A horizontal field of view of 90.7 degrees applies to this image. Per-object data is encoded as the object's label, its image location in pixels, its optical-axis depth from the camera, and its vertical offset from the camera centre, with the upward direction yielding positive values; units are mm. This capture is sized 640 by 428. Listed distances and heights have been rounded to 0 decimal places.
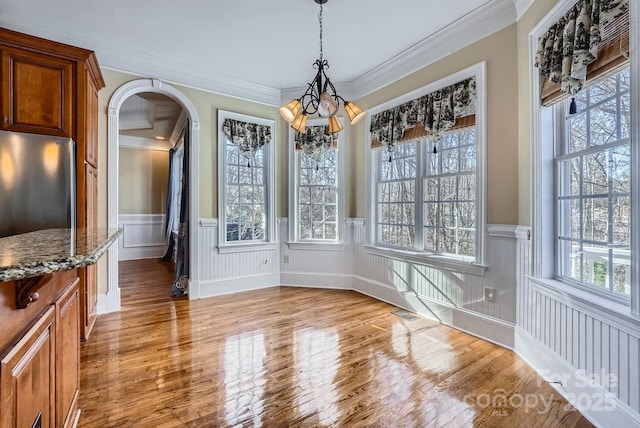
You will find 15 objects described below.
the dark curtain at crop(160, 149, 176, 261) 6652 +88
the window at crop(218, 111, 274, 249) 4172 +468
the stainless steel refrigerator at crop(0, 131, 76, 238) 2268 +239
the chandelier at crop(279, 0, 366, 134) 2246 +753
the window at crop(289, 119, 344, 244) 4367 +402
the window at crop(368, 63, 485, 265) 2857 +345
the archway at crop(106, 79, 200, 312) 3426 +529
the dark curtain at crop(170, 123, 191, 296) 4108 -431
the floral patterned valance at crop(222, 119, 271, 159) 4176 +1076
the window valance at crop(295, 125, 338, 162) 4332 +1006
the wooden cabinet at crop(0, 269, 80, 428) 842 -470
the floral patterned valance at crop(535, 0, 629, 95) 1653 +994
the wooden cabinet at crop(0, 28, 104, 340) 2350 +938
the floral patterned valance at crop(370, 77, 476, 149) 2889 +1029
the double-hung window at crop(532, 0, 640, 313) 1643 +360
